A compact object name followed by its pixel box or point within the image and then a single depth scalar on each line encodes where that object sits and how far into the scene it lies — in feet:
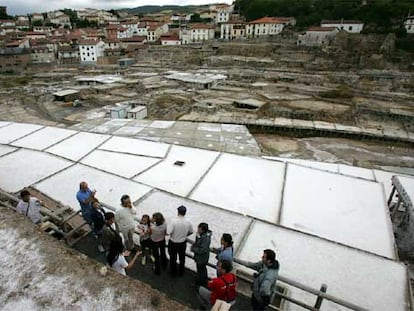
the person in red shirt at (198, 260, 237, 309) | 9.98
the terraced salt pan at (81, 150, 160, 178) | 25.07
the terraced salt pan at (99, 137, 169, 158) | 29.22
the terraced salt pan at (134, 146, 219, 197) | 22.72
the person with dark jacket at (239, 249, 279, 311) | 10.30
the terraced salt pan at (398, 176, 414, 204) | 23.53
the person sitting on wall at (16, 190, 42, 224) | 13.67
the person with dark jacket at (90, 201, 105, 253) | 13.87
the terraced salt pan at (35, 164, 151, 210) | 19.49
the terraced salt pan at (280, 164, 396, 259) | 17.97
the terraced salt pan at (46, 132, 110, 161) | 27.58
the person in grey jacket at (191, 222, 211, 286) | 11.78
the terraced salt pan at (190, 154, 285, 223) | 20.43
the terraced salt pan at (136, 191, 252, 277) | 16.56
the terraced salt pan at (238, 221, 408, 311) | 13.05
